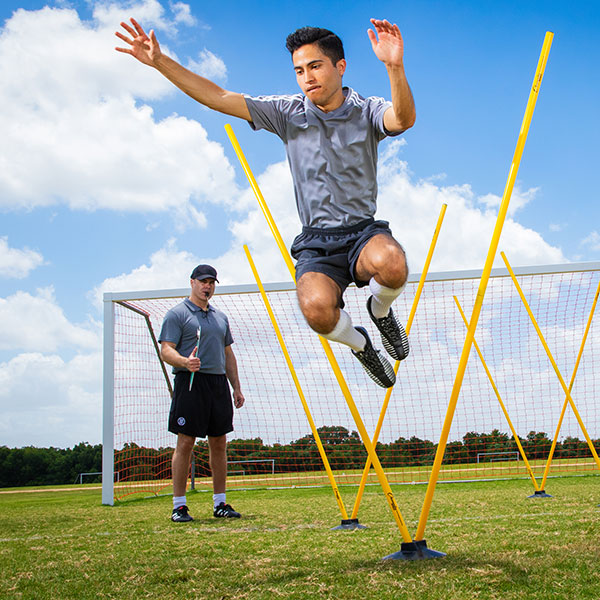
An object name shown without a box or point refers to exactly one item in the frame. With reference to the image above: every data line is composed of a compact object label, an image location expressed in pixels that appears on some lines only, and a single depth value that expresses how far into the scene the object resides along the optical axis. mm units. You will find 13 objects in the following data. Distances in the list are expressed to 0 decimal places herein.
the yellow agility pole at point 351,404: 2385
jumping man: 2480
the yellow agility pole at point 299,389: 3494
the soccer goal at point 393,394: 7758
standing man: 4266
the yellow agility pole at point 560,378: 4785
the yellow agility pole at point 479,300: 2320
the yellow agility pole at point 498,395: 5143
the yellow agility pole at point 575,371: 4848
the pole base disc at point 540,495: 4914
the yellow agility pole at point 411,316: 3104
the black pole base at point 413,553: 2359
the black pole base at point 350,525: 3410
